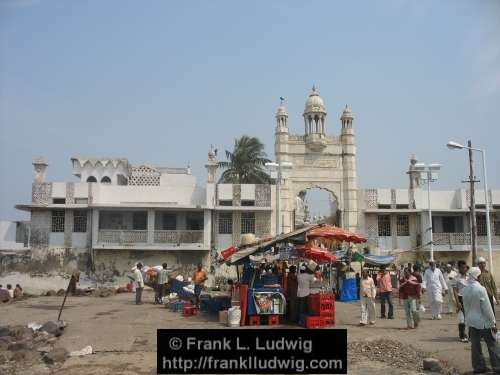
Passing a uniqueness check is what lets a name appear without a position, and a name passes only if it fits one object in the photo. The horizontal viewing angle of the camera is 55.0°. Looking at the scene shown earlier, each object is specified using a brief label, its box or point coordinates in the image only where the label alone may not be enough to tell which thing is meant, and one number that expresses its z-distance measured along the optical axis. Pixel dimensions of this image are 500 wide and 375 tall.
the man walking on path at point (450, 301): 14.47
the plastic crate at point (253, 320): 11.34
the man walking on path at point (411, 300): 10.95
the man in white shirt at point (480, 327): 6.75
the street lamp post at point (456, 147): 18.84
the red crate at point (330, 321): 10.93
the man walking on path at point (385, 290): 13.11
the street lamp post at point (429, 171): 22.28
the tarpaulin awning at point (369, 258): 21.14
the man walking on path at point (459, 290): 9.11
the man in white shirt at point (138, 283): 16.80
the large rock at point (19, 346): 8.62
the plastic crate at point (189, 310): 13.47
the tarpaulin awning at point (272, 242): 11.96
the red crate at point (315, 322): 10.71
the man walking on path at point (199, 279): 15.18
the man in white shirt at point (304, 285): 11.27
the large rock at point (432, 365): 7.09
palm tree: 33.31
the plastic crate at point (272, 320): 11.47
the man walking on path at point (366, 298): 11.73
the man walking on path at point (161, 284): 17.30
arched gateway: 28.22
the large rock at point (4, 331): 9.87
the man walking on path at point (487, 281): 8.86
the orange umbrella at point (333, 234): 11.73
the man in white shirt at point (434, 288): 12.61
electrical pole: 21.92
